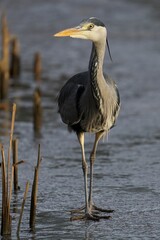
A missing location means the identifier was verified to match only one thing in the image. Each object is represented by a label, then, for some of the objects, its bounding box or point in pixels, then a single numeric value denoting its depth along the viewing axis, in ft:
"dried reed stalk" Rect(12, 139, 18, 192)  52.32
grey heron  48.47
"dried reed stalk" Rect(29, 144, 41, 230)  43.74
